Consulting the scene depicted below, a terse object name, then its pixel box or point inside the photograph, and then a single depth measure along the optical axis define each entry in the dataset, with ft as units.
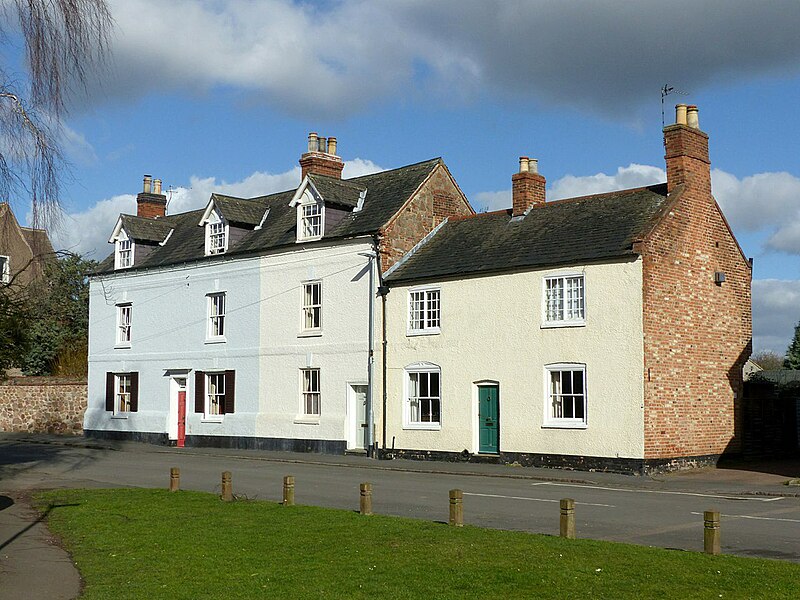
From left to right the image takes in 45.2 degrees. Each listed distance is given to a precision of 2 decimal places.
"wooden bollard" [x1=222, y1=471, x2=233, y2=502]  58.91
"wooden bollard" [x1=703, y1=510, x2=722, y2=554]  37.88
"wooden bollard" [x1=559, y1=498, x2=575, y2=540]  42.19
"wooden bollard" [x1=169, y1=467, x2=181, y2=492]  64.03
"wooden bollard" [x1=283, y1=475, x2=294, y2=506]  56.08
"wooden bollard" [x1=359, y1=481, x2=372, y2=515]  51.60
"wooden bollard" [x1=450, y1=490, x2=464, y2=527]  46.62
